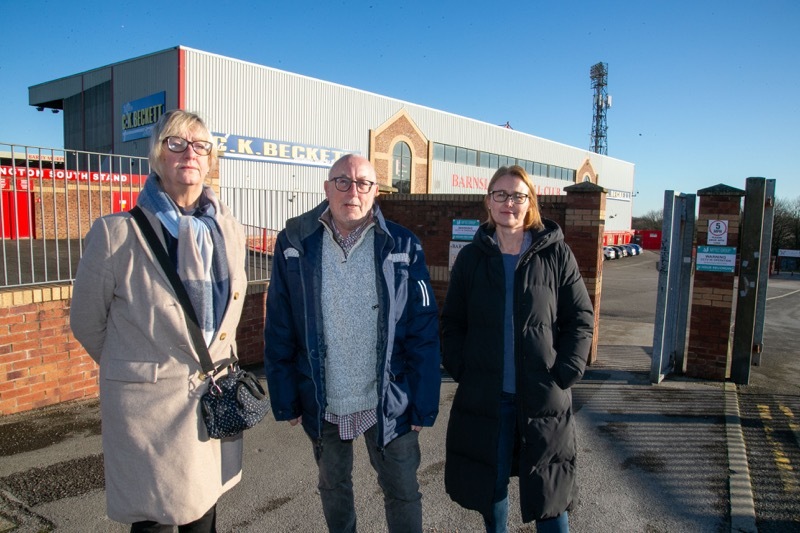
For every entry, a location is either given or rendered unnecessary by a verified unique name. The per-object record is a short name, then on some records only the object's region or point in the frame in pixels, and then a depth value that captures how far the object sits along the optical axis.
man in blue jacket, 2.40
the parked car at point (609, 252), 39.16
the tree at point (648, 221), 78.12
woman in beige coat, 1.93
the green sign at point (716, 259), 6.28
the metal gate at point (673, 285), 6.18
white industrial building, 19.19
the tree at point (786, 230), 43.66
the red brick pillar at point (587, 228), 6.80
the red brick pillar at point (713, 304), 6.24
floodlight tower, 61.47
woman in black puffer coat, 2.42
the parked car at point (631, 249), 43.57
